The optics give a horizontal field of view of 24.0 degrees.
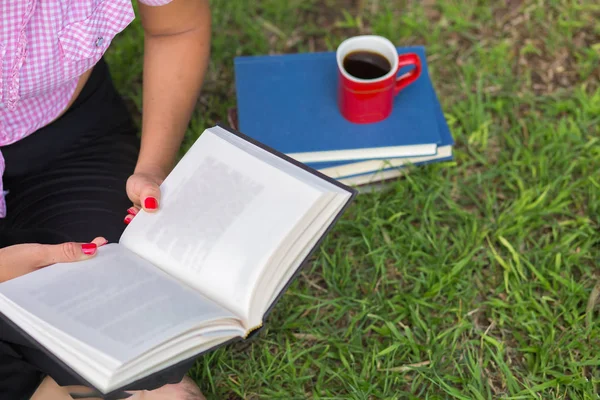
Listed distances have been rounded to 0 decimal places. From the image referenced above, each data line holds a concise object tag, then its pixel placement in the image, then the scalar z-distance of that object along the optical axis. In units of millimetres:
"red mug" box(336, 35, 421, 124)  1599
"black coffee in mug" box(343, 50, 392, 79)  1622
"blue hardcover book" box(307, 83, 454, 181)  1642
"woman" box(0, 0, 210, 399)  1369
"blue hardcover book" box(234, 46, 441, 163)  1631
